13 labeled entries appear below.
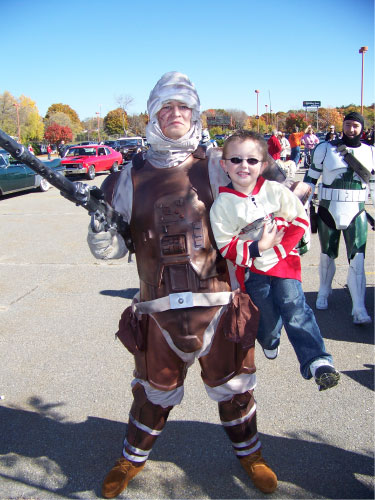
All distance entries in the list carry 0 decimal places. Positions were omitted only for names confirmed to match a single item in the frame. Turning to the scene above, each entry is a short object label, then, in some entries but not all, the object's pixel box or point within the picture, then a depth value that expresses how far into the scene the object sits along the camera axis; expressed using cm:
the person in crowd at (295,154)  1440
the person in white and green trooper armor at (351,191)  404
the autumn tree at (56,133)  4659
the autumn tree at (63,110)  7044
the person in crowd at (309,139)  1617
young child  190
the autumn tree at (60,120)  5584
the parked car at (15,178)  1267
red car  1727
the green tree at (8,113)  4731
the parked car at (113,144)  2642
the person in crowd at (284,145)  1369
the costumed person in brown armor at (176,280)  200
